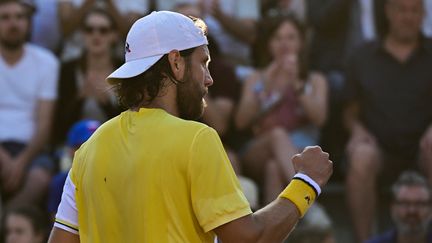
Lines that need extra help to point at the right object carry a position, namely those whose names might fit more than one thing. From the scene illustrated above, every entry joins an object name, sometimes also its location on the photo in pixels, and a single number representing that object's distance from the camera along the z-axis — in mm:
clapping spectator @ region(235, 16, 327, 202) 16484
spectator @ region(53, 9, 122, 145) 16687
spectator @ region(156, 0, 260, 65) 17547
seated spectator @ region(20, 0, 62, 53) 17719
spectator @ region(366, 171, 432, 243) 15148
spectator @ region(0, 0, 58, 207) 16219
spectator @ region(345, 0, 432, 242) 16266
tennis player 7137
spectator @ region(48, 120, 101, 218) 15128
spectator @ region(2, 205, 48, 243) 15328
